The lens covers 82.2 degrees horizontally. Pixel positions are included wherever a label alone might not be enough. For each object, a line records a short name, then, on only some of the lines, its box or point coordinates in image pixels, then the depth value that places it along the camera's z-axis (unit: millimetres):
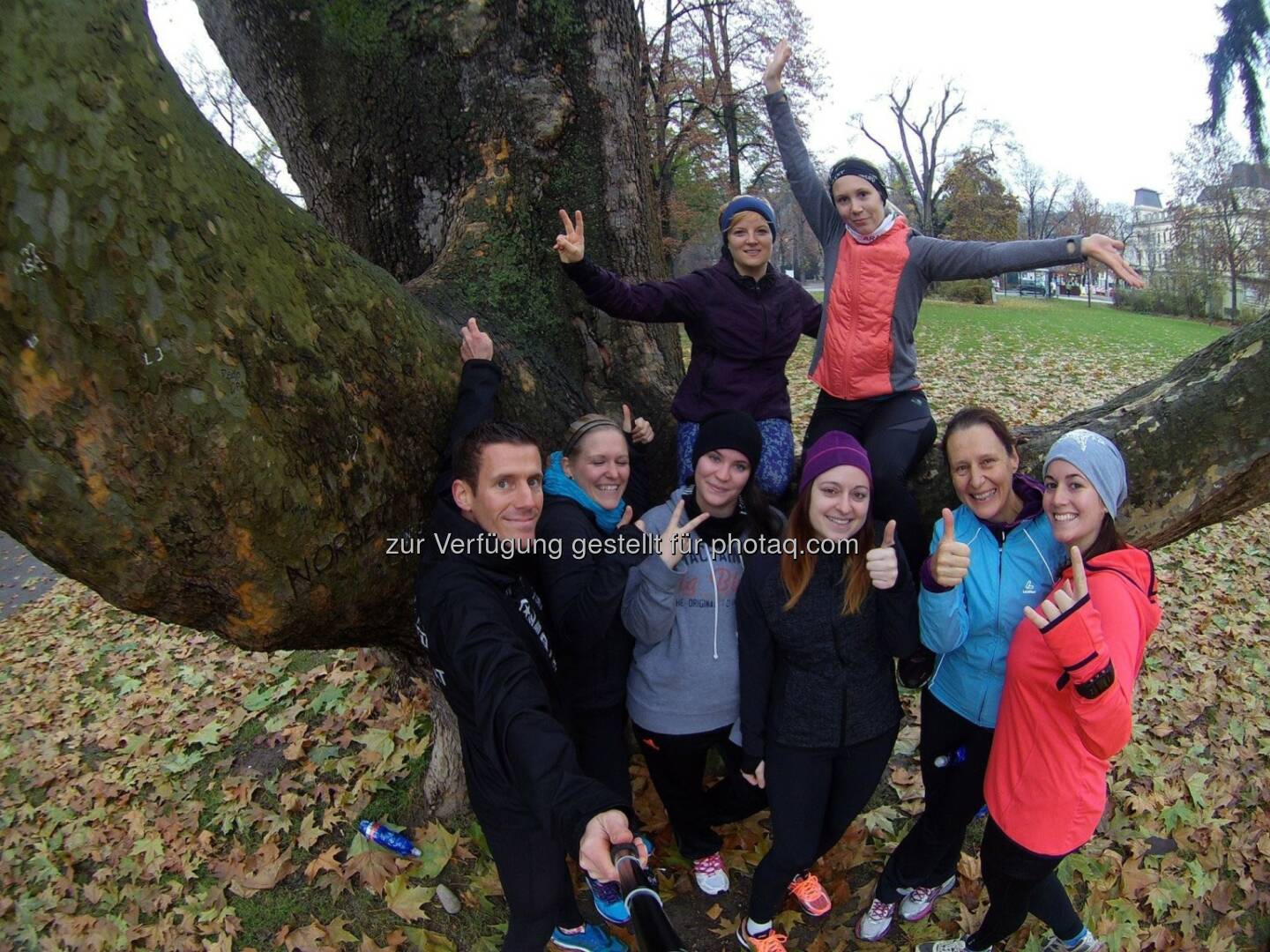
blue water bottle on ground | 3740
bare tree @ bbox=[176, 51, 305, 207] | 28016
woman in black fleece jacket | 2652
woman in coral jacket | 2227
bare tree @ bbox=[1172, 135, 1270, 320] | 32500
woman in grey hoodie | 2807
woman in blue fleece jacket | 2578
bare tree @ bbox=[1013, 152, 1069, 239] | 69375
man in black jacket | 2131
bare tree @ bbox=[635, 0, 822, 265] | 19641
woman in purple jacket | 3279
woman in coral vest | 3061
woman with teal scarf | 2654
